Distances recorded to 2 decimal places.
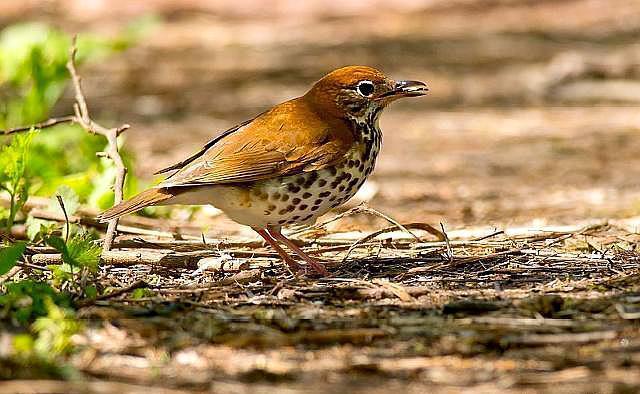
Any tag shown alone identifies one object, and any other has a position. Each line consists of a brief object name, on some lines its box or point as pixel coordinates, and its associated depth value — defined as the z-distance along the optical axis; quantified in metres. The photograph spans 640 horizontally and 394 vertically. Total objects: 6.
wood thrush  8.95
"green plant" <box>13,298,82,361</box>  6.26
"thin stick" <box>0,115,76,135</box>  10.19
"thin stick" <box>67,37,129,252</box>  9.84
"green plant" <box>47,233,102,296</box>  7.68
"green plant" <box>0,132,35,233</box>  9.34
